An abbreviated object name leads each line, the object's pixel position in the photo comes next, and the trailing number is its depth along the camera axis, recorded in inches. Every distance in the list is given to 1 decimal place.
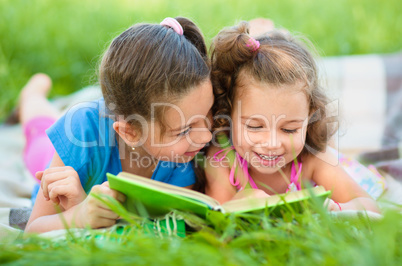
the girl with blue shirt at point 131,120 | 63.4
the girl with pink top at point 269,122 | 65.4
